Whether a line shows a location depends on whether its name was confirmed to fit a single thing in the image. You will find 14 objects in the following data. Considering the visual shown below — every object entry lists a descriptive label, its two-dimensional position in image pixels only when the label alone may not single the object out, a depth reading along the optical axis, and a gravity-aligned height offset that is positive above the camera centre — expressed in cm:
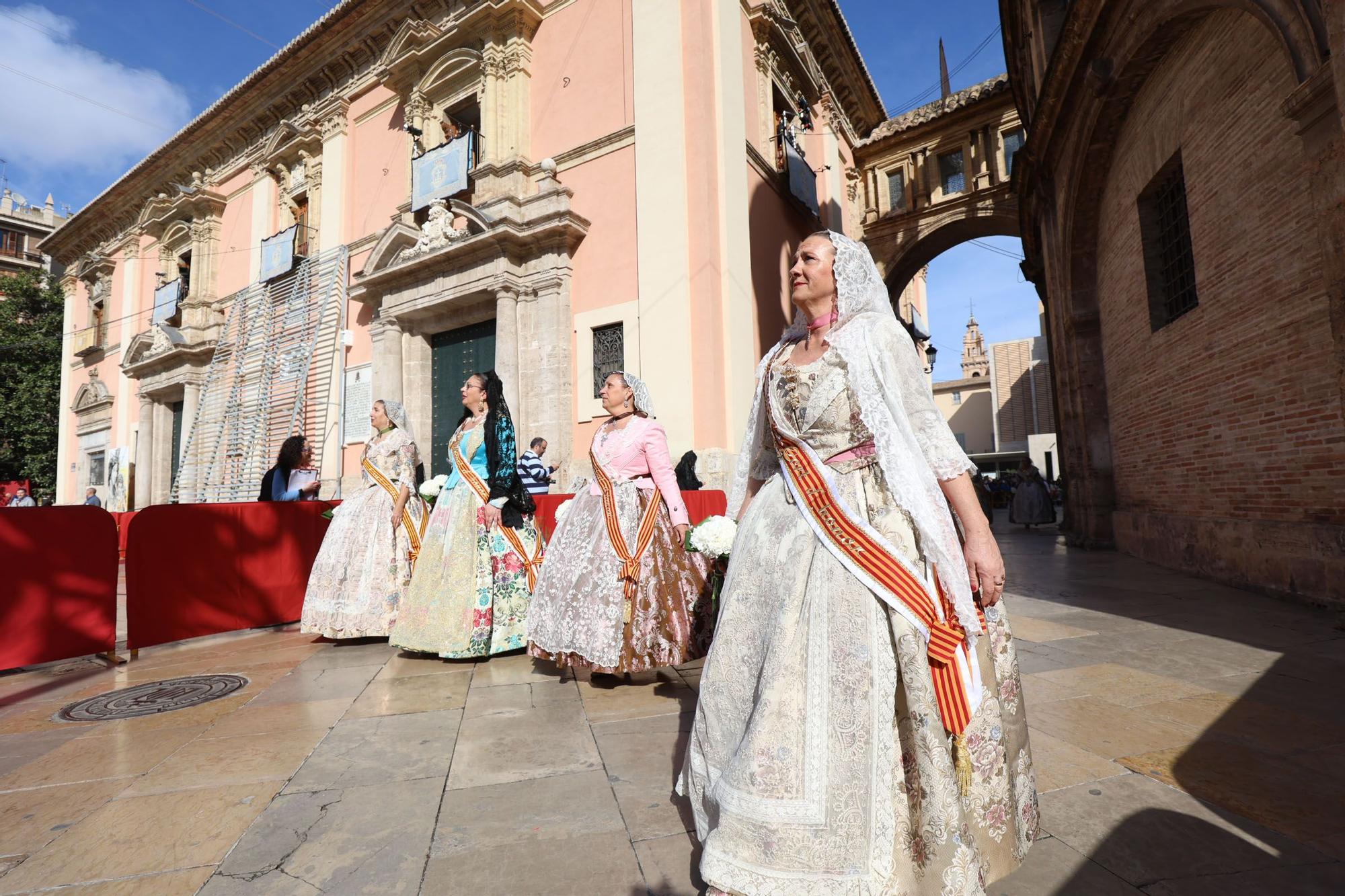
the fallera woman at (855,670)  158 -49
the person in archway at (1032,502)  1477 -59
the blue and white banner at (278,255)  1504 +578
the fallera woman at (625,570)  364 -45
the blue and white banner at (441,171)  1176 +594
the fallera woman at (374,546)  501 -35
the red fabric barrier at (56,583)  438 -50
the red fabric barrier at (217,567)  505 -51
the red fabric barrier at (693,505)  652 -18
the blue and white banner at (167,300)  1816 +576
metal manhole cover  354 -109
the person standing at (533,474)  559 +18
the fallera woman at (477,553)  432 -39
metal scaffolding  1394 +277
